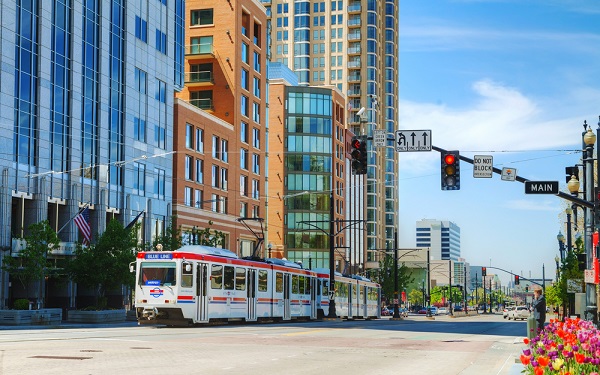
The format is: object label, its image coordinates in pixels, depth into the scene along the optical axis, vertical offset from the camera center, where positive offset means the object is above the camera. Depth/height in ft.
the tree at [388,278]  404.98 -11.79
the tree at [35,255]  153.48 -0.77
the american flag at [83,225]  166.40 +5.21
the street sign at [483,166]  92.89 +9.74
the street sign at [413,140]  89.61 +12.14
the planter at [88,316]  157.89 -12.28
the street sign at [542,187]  92.32 +7.44
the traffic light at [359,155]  85.56 +10.08
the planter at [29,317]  139.03 -11.09
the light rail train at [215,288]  117.70 -5.56
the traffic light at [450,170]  85.97 +8.57
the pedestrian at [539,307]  79.36 -4.93
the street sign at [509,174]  91.76 +8.78
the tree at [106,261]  169.37 -2.04
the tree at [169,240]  198.60 +2.77
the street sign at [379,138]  94.32 +13.03
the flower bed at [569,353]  30.49 -3.98
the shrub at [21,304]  150.30 -9.53
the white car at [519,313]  273.33 -18.94
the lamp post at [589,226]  88.77 +3.40
